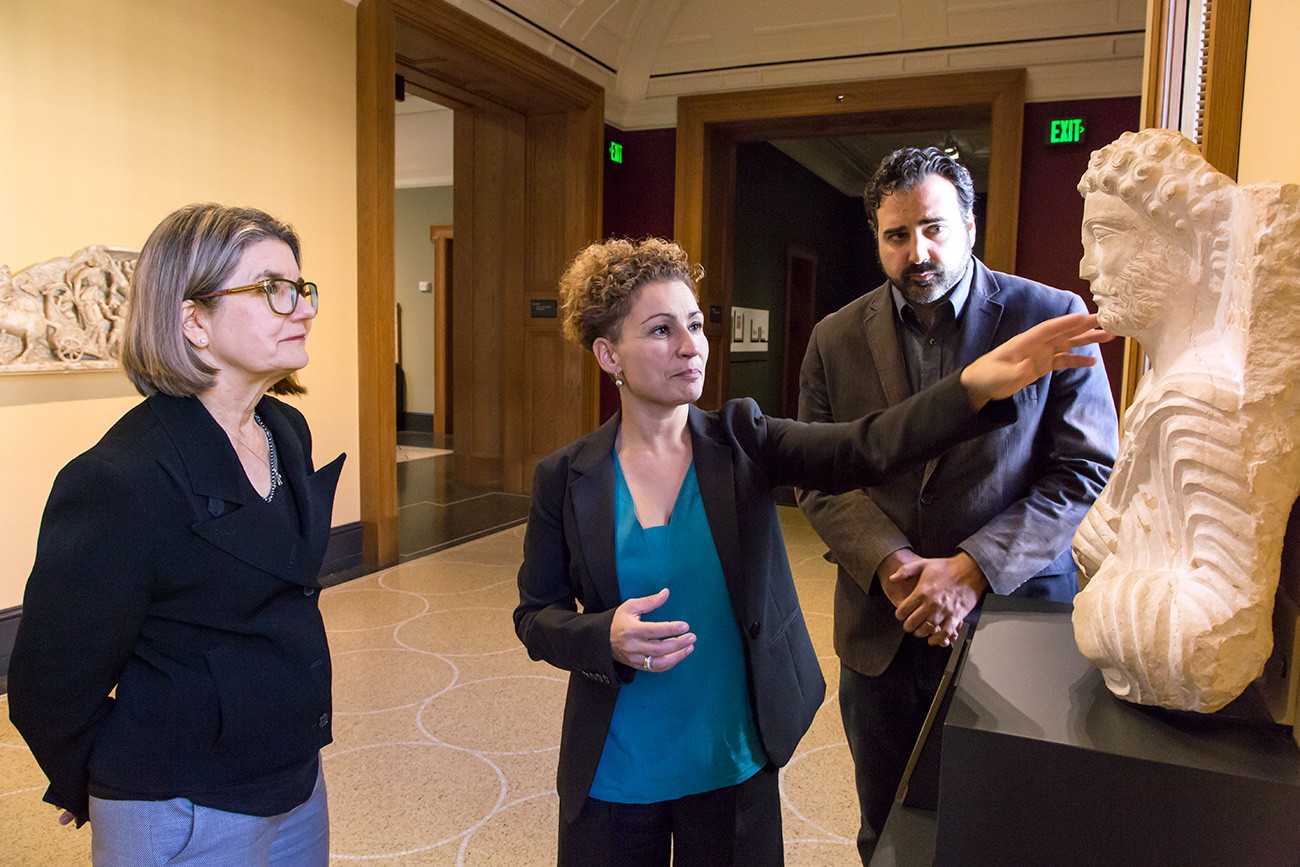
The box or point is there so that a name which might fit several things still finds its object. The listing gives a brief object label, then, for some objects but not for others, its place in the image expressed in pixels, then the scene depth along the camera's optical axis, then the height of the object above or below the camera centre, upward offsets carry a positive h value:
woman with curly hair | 1.39 -0.40
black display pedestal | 0.85 -0.43
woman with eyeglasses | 1.16 -0.36
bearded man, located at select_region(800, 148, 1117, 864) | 1.61 -0.26
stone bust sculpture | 0.93 -0.07
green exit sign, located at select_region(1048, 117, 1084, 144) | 5.75 +1.45
